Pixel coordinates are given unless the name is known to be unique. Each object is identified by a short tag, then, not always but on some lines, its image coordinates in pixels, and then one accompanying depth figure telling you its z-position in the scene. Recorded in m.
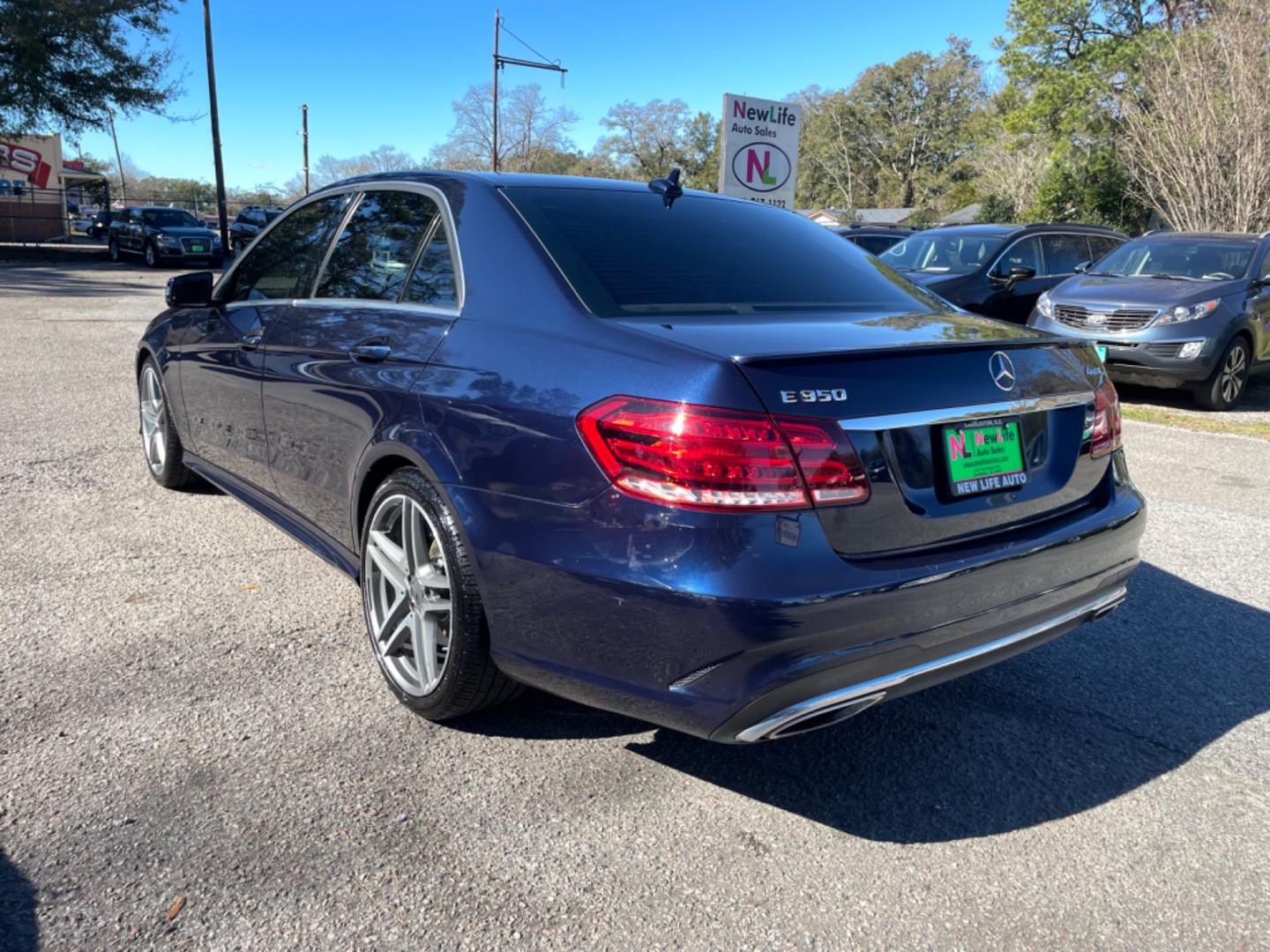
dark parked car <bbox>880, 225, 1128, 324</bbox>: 11.03
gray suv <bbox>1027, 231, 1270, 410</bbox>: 8.98
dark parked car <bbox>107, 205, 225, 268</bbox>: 26.19
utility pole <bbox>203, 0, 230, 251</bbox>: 26.22
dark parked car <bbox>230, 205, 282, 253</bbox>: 33.29
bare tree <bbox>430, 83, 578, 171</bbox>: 53.28
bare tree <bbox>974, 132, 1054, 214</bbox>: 40.31
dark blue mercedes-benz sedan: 2.17
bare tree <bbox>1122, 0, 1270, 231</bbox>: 19.48
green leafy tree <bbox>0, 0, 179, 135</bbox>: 23.95
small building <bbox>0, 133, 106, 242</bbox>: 32.31
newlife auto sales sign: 11.52
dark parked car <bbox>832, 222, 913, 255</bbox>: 16.19
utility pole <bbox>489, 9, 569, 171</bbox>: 33.31
